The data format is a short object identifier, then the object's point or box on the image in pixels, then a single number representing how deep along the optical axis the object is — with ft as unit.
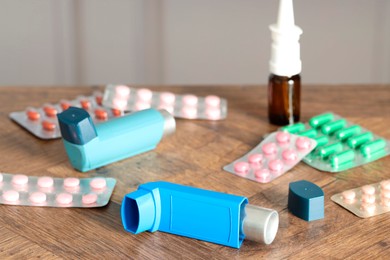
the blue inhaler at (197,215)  2.24
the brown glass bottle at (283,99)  2.73
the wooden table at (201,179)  2.24
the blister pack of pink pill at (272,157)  2.52
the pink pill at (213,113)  2.84
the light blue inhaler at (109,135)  2.49
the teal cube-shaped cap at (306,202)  2.33
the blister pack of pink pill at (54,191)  2.40
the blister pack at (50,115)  2.74
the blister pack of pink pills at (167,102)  2.84
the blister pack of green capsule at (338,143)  2.57
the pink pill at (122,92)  2.87
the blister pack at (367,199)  2.37
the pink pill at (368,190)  2.41
